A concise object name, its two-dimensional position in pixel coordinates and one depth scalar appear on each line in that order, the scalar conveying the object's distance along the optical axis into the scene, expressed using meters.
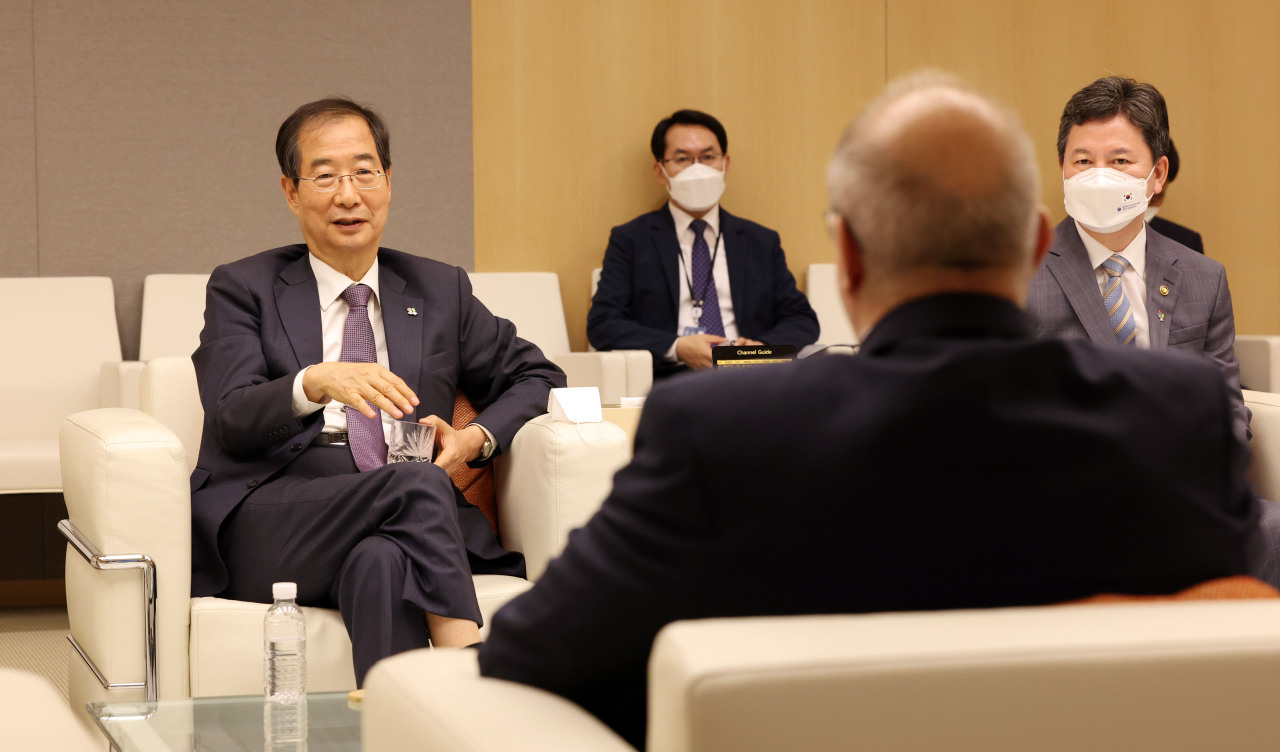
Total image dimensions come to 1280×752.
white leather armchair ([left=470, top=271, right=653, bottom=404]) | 4.96
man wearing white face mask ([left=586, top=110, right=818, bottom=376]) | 5.43
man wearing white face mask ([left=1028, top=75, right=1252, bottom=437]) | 3.16
